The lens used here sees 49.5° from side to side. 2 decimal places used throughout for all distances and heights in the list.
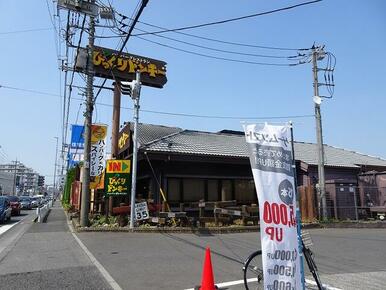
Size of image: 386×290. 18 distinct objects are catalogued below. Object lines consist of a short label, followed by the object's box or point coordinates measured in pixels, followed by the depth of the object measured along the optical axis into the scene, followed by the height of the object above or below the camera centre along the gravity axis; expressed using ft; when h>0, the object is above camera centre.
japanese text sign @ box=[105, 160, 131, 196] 58.13 +4.96
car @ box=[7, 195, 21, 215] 109.34 +1.74
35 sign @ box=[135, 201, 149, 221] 55.07 +0.14
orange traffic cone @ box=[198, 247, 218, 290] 20.98 -3.16
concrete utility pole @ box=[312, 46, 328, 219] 68.18 +12.83
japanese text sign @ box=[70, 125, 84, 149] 106.42 +19.29
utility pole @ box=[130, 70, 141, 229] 54.74 +13.98
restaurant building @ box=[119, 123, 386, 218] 66.59 +8.15
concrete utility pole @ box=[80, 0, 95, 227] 58.34 +13.71
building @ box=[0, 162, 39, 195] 335.26 +33.80
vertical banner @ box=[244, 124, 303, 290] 17.58 +0.44
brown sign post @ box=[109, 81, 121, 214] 76.07 +16.41
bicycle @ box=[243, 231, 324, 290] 21.03 -2.93
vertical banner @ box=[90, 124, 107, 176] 61.36 +8.27
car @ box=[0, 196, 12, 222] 81.47 +0.70
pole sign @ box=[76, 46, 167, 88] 77.92 +28.55
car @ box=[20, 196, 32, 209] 158.17 +3.65
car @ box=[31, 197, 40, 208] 172.16 +4.55
